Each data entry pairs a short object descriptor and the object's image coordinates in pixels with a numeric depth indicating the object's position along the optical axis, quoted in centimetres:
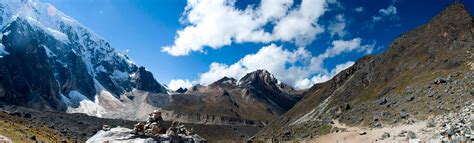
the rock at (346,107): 15150
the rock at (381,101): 12277
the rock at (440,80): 9829
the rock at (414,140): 5249
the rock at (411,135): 5950
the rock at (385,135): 7278
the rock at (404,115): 8850
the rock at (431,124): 5986
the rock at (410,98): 10177
